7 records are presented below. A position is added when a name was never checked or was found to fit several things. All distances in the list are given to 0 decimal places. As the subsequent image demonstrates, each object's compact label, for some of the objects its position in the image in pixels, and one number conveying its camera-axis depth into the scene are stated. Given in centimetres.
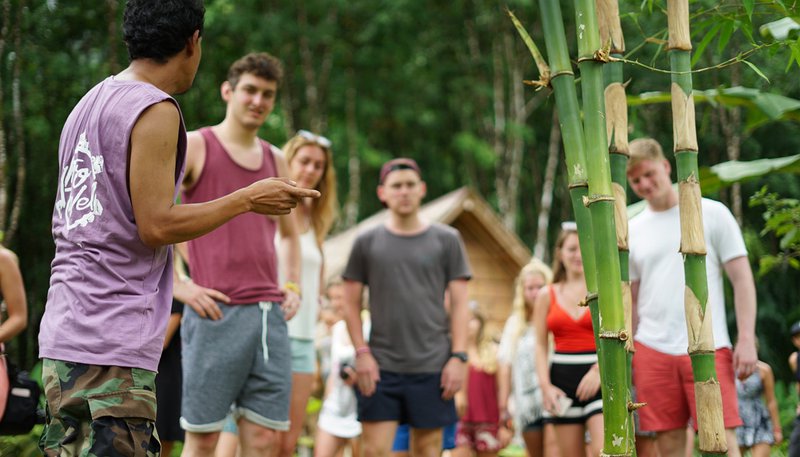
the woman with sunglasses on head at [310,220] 569
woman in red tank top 565
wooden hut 1702
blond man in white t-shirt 511
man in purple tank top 252
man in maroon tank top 437
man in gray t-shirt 582
